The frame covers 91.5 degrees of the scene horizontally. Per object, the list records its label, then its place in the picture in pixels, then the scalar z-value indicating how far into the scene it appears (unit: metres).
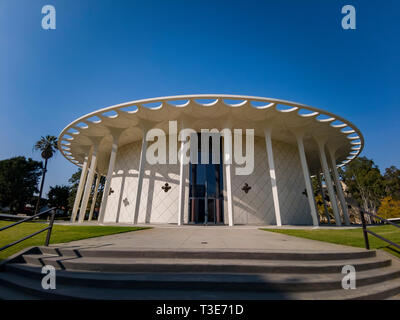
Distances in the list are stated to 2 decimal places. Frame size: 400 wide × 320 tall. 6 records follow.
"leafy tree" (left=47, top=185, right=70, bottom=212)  41.88
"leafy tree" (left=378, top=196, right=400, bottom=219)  28.42
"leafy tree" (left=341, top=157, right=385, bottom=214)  34.78
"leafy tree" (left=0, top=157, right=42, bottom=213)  37.66
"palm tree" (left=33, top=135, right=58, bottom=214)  35.41
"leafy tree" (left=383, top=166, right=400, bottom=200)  34.81
